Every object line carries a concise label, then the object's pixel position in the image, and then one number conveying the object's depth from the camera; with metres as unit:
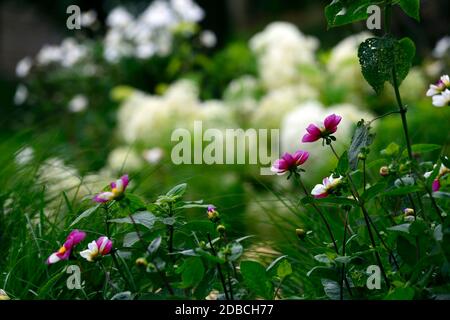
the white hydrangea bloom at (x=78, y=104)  4.80
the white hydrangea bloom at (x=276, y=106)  4.03
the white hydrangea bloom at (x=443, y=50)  4.00
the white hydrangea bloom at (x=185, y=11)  5.19
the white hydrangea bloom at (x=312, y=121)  3.24
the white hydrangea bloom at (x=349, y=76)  4.18
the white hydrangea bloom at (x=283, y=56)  4.43
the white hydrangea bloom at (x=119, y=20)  5.47
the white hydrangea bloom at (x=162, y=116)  4.17
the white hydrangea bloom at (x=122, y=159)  3.87
